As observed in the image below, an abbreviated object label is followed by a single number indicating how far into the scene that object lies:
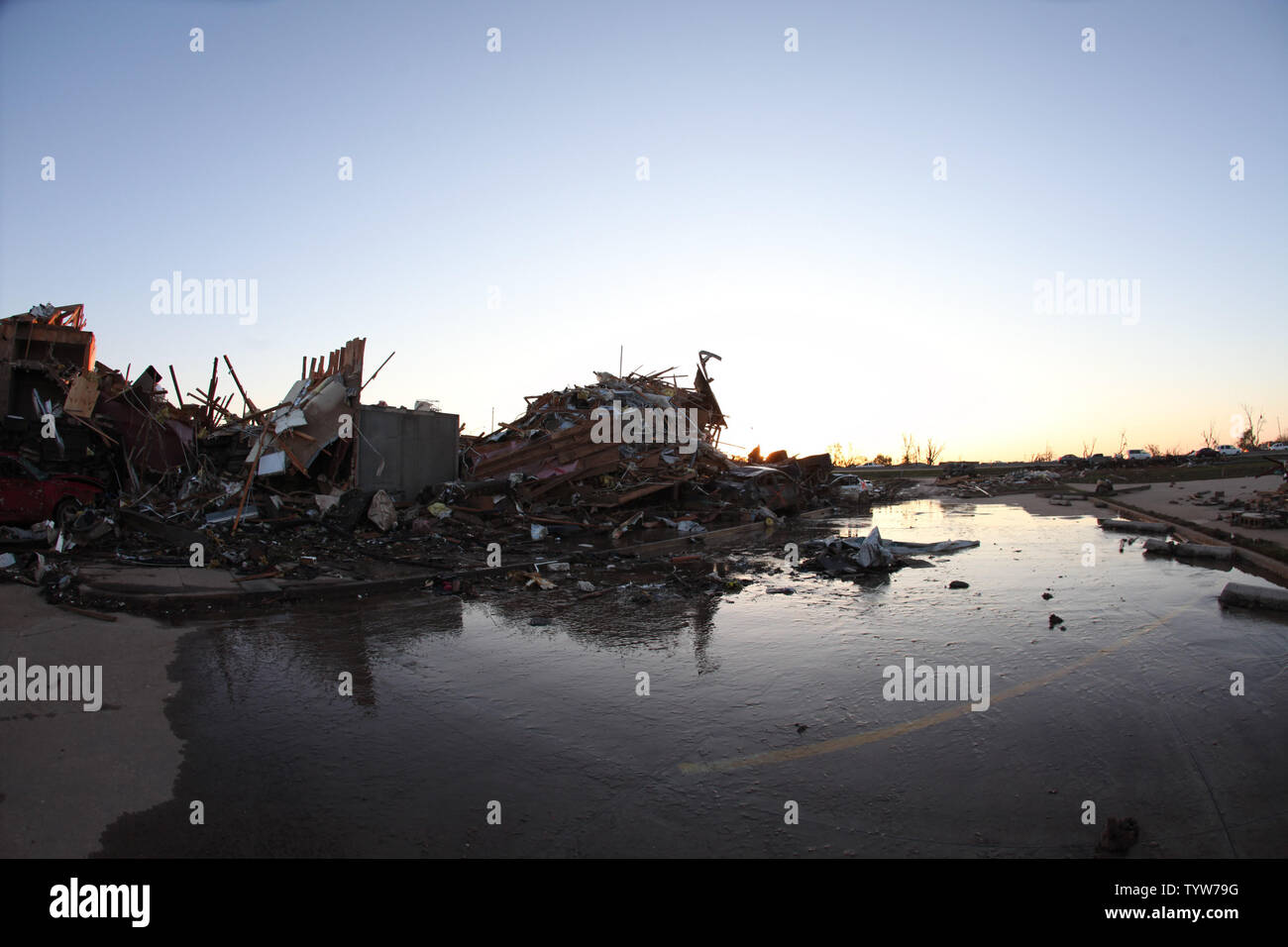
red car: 11.33
